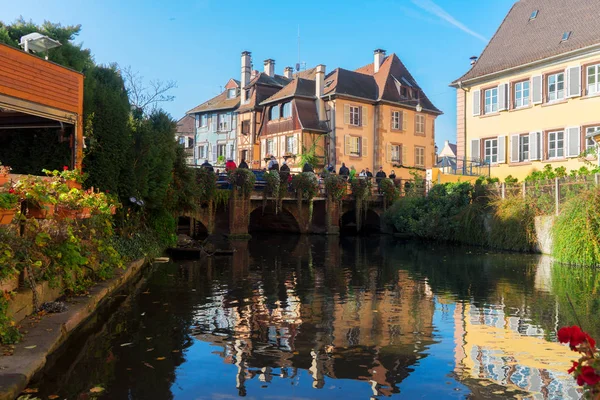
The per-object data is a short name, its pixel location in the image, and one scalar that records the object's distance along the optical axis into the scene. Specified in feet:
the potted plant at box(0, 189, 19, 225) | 19.17
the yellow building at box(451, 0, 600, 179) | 82.23
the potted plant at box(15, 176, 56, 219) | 22.17
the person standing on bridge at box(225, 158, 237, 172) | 83.17
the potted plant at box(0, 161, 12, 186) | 23.45
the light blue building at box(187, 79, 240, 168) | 163.63
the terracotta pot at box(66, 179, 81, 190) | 36.52
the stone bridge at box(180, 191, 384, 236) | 83.56
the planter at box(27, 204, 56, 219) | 22.75
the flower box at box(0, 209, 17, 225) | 19.40
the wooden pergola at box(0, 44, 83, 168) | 34.04
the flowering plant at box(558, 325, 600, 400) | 7.68
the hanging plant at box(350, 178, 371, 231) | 98.94
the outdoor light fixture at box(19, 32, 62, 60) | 36.94
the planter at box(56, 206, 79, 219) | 25.78
